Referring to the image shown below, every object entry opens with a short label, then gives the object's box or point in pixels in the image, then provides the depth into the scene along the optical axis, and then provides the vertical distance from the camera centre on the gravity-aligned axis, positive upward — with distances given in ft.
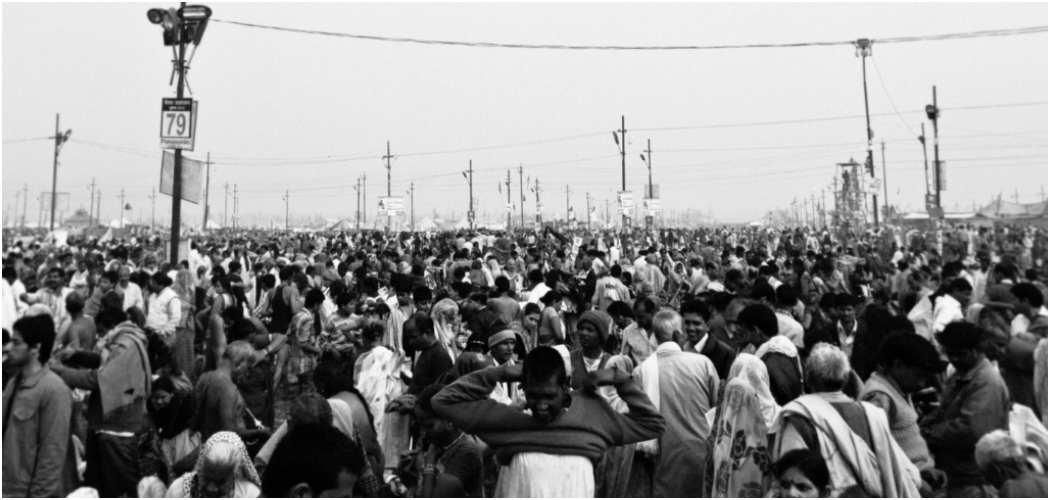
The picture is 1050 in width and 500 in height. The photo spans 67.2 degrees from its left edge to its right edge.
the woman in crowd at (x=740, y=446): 14.20 -2.95
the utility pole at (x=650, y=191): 125.00 +14.83
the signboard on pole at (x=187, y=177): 40.68 +5.40
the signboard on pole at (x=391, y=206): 130.93 +12.63
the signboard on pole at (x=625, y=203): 113.39 +11.61
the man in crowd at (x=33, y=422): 14.70 -2.68
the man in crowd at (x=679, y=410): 16.56 -2.67
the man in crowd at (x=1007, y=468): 11.60 -2.77
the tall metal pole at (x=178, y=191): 40.22 +4.65
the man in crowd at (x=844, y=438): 11.75 -2.32
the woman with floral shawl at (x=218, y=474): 11.97 -2.96
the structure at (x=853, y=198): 77.66 +8.89
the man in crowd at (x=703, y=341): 19.24 -1.40
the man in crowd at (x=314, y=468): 10.06 -2.44
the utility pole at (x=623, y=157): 135.74 +22.78
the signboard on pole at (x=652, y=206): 118.40 +11.70
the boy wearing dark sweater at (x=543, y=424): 12.21 -2.23
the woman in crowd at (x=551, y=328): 30.53 -1.73
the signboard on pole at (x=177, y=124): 39.11 +7.79
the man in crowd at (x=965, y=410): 14.48 -2.31
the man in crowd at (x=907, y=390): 13.88 -1.86
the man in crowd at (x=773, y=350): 17.20 -1.46
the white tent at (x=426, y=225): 256.60 +19.15
